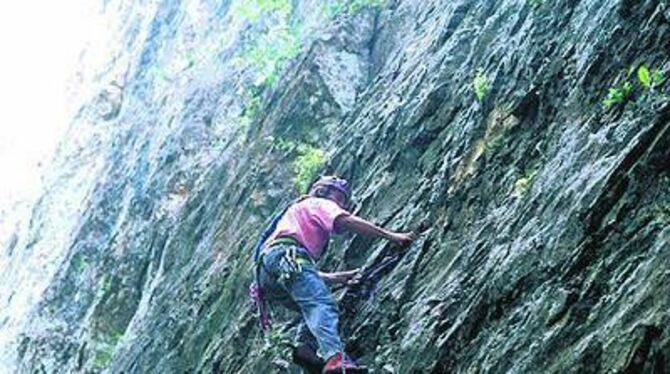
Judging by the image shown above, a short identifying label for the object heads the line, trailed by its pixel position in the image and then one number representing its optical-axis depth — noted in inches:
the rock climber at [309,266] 284.0
